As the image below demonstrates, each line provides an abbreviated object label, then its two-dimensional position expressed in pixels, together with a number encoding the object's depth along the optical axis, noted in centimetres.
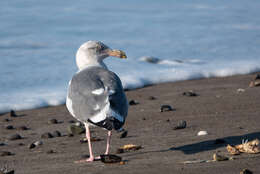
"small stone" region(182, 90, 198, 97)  1642
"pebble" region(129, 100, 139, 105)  1596
